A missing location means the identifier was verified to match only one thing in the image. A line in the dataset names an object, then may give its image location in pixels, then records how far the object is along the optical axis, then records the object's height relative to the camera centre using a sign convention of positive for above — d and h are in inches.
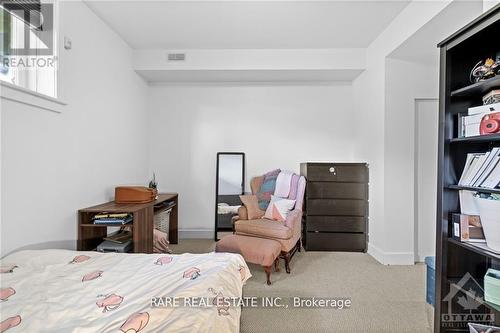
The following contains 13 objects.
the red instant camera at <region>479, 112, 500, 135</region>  56.9 +9.9
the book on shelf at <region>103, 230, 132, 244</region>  101.8 -29.1
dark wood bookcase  67.3 -1.9
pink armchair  111.9 -27.4
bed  39.3 -23.6
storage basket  135.4 -30.1
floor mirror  157.9 -13.8
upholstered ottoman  100.8 -33.1
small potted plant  147.0 -11.1
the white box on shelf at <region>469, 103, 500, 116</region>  57.6 +13.6
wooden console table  96.3 -23.7
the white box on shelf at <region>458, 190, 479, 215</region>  64.0 -8.7
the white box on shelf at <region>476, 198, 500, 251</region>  56.5 -11.6
